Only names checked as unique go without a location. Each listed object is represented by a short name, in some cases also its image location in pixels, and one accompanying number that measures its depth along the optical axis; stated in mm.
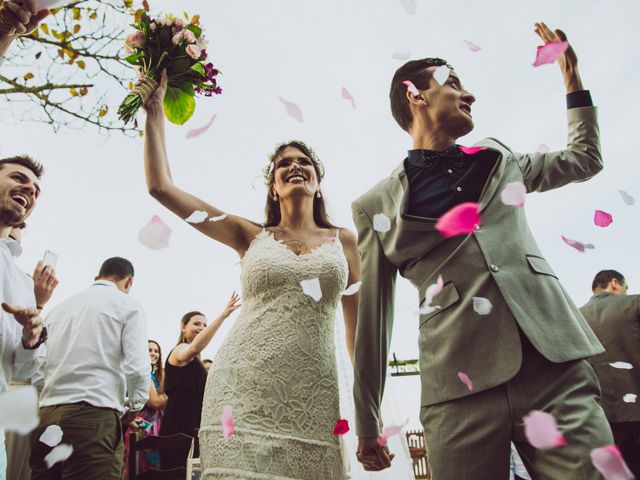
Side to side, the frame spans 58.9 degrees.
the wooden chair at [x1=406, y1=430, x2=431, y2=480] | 11547
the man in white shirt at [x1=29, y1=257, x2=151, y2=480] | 2963
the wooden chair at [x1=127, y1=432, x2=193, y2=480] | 3855
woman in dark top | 4500
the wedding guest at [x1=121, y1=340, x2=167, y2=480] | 4238
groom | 1480
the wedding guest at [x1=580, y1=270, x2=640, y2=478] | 3963
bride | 1993
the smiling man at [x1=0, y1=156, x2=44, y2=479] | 1991
